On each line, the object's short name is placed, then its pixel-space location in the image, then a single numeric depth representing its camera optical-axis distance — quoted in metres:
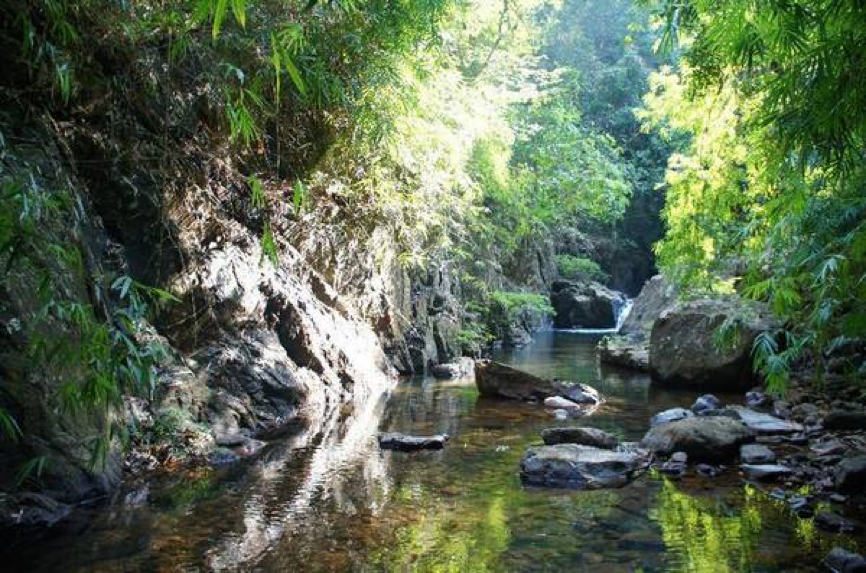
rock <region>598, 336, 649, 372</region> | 13.25
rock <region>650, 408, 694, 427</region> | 8.04
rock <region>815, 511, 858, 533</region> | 4.47
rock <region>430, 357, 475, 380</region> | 12.36
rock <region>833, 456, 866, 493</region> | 5.16
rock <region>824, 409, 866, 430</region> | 7.00
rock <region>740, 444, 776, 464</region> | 6.15
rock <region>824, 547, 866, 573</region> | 3.77
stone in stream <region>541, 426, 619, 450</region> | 6.79
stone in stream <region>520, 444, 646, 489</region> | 5.74
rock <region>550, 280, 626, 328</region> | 23.42
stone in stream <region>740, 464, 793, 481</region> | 5.75
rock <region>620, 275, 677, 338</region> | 16.43
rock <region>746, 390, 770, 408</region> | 9.16
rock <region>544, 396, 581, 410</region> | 9.16
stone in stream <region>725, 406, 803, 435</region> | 7.29
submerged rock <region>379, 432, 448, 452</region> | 6.89
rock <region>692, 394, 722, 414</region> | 8.77
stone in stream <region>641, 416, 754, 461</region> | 6.34
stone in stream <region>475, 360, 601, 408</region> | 9.87
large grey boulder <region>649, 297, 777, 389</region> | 10.38
